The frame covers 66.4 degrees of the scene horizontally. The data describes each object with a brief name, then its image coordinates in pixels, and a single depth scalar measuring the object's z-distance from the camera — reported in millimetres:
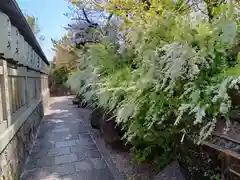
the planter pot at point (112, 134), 3352
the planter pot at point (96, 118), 4484
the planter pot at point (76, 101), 8849
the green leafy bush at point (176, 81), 1358
